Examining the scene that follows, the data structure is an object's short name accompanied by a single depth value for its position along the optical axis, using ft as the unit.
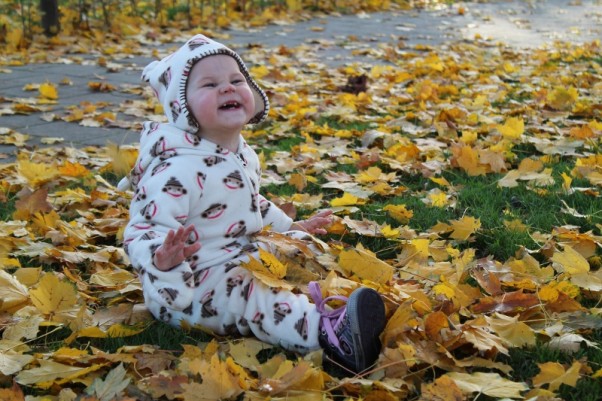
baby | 7.46
